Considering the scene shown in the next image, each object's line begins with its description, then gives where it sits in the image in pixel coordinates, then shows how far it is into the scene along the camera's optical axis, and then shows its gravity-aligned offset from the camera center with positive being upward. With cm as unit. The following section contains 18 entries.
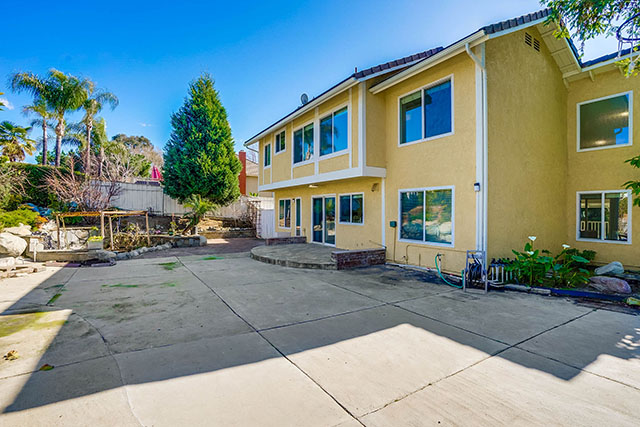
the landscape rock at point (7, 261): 844 -143
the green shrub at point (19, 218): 1113 -21
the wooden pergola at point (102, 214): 1144 -4
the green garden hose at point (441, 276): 710 -164
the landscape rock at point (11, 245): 959 -103
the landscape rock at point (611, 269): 761 -149
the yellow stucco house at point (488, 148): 762 +192
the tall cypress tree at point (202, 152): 2005 +421
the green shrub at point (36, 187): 1689 +150
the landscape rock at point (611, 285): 635 -161
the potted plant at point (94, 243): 1095 -112
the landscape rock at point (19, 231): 1037 -62
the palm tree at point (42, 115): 2157 +743
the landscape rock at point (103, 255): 1028 -148
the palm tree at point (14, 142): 1414 +406
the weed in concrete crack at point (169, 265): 928 -172
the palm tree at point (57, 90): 2086 +885
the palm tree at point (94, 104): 2327 +867
